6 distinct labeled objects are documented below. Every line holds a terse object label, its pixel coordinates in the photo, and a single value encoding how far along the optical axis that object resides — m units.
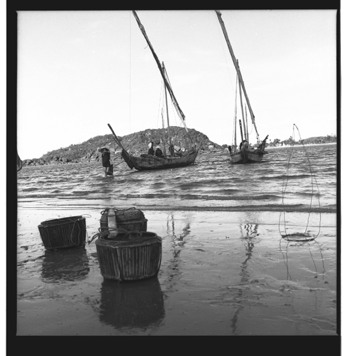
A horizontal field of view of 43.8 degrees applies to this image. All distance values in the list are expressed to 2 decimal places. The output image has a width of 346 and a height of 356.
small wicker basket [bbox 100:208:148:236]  7.68
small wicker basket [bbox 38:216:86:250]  8.52
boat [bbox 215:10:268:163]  42.61
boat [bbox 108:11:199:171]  46.03
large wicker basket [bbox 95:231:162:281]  6.16
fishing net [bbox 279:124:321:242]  9.30
